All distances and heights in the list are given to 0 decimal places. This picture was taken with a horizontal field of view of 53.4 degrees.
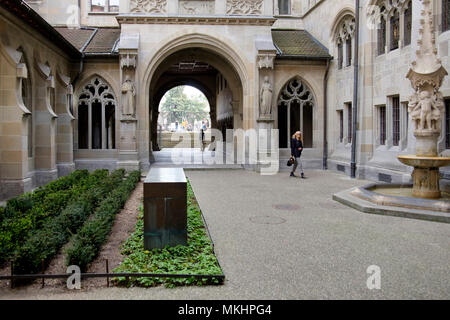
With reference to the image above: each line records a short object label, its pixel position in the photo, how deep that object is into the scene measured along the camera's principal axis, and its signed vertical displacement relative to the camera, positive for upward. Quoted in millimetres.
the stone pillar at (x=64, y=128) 16938 +820
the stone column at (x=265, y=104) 18422 +1884
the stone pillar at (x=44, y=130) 14500 +644
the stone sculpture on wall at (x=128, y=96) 17750 +2121
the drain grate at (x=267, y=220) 8703 -1409
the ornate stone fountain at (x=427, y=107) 9805 +927
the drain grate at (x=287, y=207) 10104 -1341
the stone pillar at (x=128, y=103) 17672 +1846
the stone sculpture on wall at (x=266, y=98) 18453 +2114
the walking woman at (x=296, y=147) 16344 +73
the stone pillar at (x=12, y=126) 11609 +619
